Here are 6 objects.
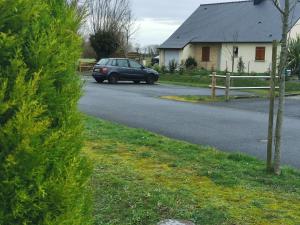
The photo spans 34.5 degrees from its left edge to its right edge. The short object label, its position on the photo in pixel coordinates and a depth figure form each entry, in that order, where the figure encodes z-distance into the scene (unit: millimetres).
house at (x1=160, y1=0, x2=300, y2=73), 43438
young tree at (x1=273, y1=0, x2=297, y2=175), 6215
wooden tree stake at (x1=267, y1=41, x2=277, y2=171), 6424
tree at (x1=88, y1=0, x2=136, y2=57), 48931
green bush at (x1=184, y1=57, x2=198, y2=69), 47750
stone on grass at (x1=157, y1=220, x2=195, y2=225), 4235
